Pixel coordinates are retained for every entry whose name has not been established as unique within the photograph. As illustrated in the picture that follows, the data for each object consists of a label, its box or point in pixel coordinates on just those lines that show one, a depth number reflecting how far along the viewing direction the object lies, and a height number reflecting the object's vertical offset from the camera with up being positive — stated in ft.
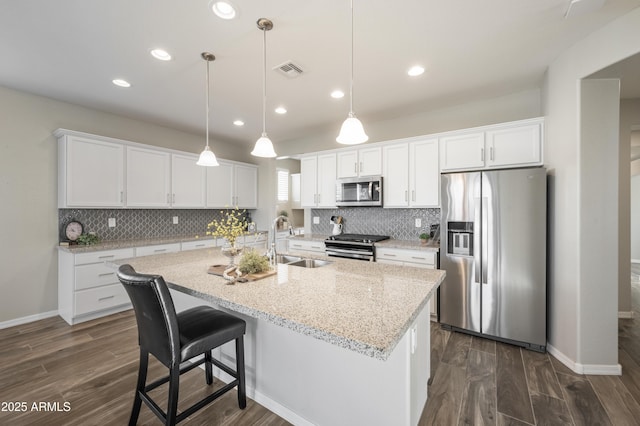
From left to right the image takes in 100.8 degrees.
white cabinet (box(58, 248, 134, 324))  10.37 -3.00
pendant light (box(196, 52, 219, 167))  7.79 +1.67
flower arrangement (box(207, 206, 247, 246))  6.37 -0.45
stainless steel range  11.79 -1.54
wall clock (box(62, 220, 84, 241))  11.28 -0.78
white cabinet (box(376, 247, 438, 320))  10.41 -1.86
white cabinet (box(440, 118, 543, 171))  9.46 +2.52
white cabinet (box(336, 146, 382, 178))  12.76 +2.54
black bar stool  4.53 -2.34
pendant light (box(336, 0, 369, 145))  5.73 +1.79
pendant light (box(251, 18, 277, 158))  6.78 +1.71
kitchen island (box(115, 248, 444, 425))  3.67 -2.08
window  22.17 +2.42
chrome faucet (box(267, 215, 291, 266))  7.36 -1.19
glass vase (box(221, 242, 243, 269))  6.22 -0.88
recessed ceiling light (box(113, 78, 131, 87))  9.32 +4.68
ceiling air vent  8.20 +4.61
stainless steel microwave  12.51 +1.06
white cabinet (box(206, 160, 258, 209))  15.81 +1.75
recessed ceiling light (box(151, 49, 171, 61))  7.57 +4.63
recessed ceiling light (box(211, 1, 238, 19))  5.80 +4.59
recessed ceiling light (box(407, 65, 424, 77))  8.44 +4.65
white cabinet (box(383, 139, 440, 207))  11.30 +1.73
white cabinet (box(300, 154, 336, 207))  14.12 +1.78
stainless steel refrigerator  8.31 -1.39
